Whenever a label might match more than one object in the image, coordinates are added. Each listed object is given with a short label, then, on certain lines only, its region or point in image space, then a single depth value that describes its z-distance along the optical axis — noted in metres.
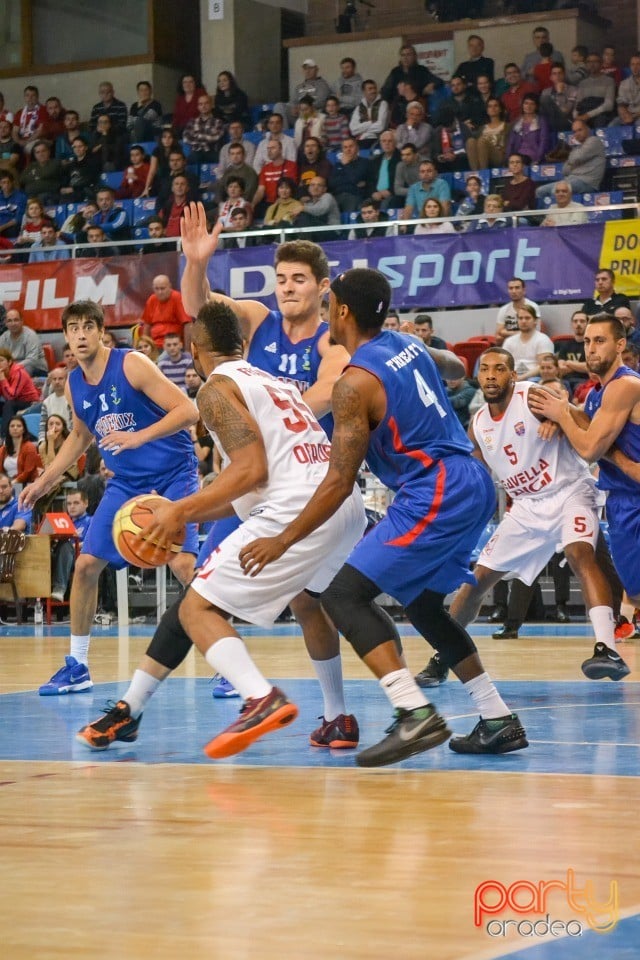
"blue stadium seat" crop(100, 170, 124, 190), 21.50
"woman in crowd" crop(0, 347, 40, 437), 17.61
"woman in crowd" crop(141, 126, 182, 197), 20.50
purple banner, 15.51
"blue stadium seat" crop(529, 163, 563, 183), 17.59
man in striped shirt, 16.44
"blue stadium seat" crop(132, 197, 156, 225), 20.33
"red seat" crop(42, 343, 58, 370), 19.05
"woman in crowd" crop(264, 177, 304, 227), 18.22
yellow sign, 15.08
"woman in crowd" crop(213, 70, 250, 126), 21.22
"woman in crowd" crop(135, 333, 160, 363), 16.45
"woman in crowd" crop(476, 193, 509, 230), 16.20
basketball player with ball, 4.93
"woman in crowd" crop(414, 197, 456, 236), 16.38
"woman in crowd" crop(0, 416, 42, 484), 15.84
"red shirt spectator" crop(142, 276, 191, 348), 17.39
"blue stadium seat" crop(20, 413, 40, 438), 17.30
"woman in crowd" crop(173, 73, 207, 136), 21.72
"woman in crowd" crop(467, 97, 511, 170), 18.19
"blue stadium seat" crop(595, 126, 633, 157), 17.83
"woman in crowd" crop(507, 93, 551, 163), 17.81
